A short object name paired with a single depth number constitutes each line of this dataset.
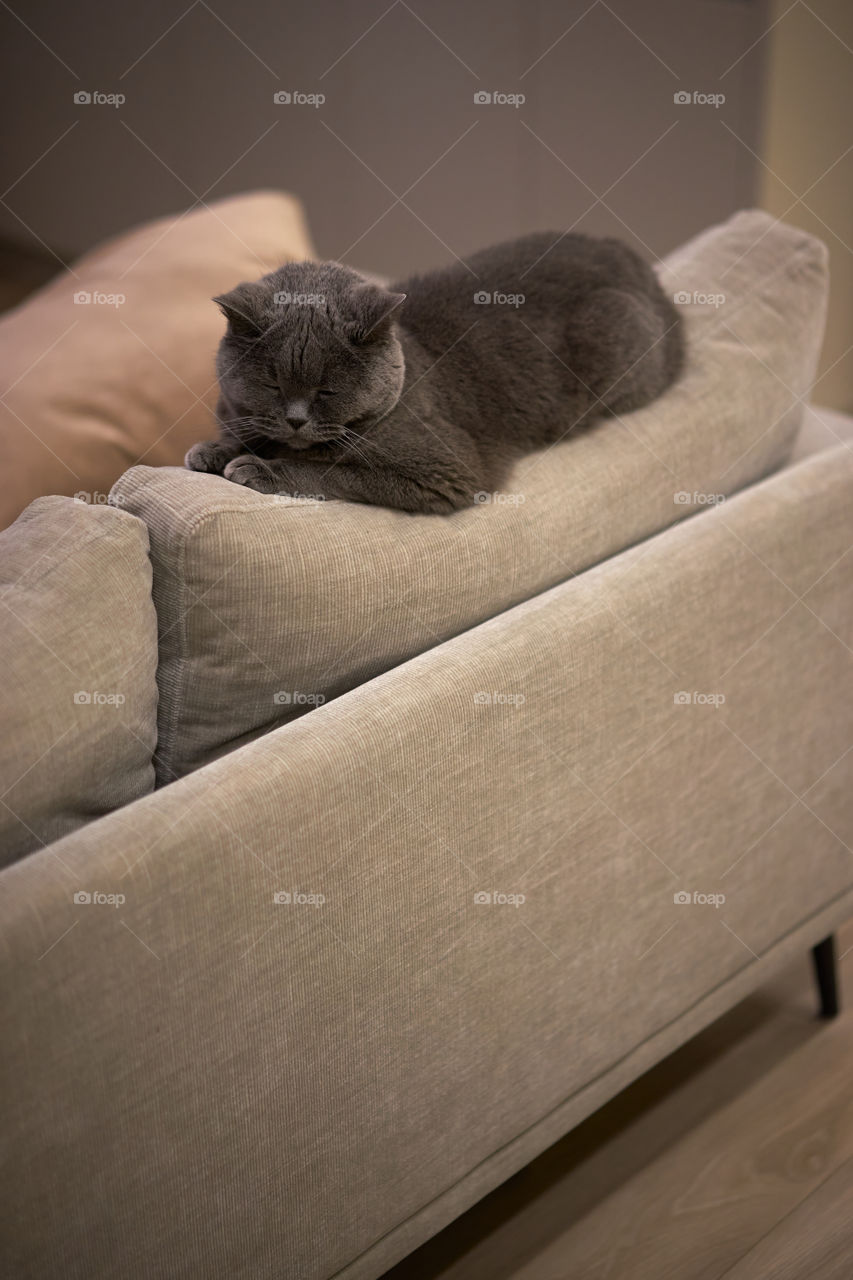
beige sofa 0.89
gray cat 1.21
